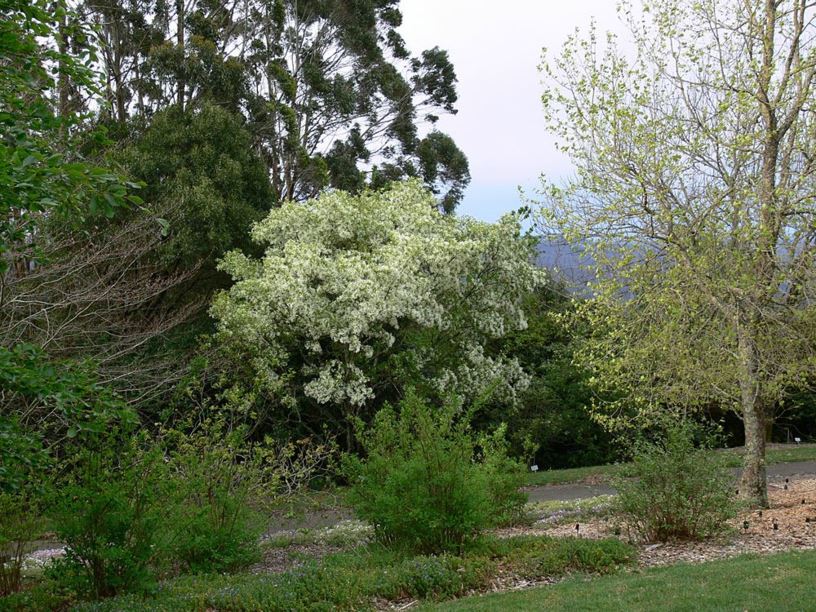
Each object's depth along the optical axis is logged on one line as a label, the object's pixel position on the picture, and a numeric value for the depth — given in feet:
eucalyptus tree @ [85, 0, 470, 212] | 71.72
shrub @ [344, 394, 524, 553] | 24.32
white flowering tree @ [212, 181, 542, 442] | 47.83
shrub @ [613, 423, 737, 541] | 26.04
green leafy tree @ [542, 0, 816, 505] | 30.32
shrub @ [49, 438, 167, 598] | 21.80
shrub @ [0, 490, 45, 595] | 23.91
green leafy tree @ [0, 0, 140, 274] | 13.43
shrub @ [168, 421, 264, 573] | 24.90
